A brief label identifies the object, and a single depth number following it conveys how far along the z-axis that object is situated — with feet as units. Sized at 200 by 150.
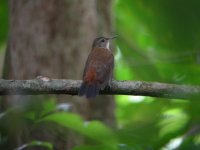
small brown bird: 20.80
